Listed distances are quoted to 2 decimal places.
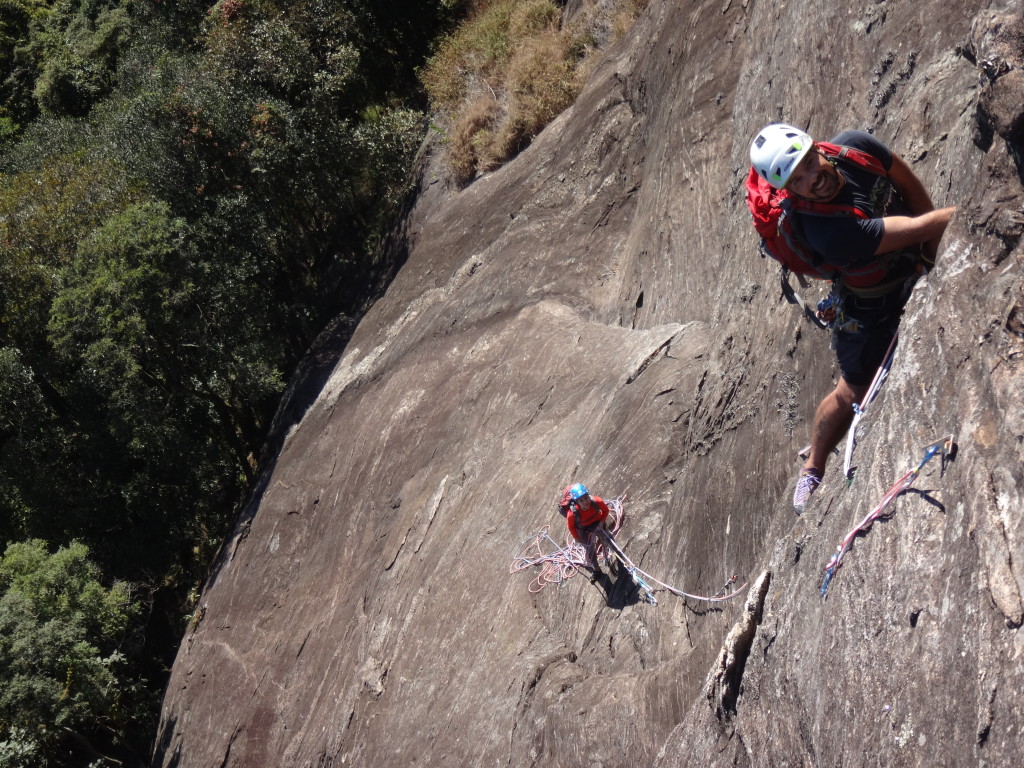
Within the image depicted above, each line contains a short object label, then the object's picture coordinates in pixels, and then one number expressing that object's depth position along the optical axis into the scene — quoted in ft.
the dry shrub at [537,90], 57.93
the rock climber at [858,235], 16.16
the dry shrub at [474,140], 60.70
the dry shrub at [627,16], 55.83
